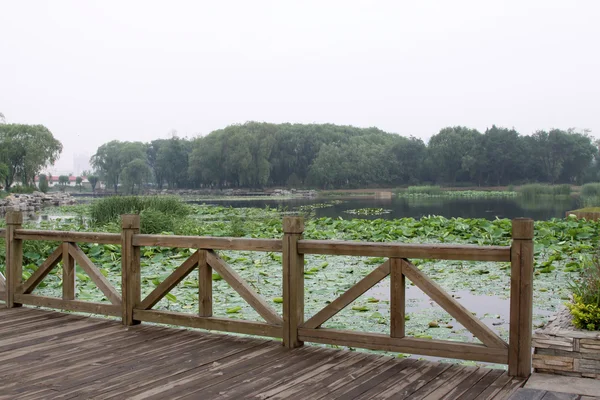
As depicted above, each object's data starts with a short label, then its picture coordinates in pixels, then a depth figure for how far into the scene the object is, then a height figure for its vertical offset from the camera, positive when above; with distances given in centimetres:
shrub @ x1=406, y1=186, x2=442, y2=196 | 6762 -64
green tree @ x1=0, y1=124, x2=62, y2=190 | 6209 +367
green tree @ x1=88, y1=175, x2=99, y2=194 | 10869 +65
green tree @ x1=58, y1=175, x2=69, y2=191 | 11325 +65
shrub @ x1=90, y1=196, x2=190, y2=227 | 1722 -69
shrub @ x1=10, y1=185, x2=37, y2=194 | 5620 -58
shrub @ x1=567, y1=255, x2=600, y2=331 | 383 -81
